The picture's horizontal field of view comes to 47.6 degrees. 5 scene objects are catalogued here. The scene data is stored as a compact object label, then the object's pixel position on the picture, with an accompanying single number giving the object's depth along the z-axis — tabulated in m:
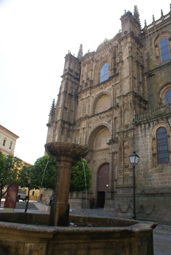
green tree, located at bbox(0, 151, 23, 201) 19.32
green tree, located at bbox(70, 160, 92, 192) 17.81
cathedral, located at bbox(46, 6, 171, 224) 14.20
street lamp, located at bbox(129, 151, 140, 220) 10.18
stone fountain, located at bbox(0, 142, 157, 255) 3.16
